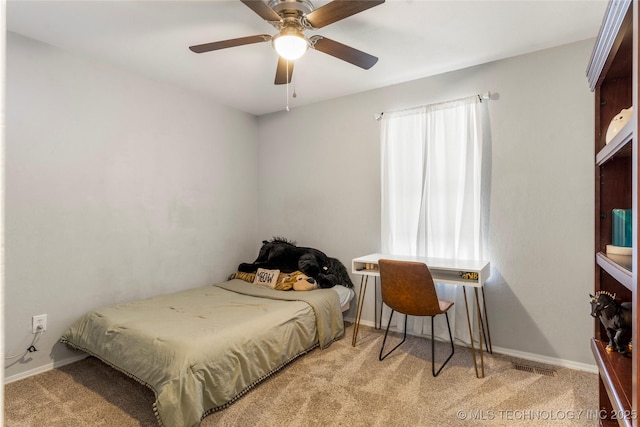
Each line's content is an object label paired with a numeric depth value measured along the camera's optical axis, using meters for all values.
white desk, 2.33
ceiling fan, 1.60
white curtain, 2.75
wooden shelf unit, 0.89
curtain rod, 2.67
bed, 1.72
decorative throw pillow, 3.22
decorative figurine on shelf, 1.27
